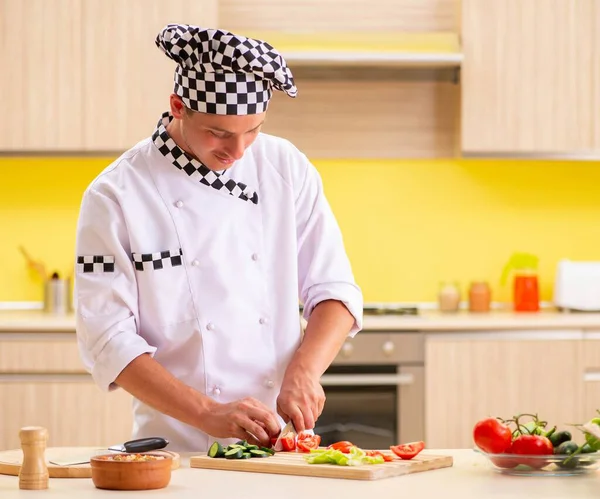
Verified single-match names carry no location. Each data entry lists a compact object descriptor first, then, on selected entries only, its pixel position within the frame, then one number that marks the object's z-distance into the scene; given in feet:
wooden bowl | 9.60
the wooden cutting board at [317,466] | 9.88
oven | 16.87
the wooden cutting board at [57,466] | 10.05
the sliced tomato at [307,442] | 10.48
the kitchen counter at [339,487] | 9.50
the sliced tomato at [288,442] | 10.52
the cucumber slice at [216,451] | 10.31
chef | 10.91
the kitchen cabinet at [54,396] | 16.82
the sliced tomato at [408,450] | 10.24
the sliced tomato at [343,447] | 10.30
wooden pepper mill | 9.71
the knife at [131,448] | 10.19
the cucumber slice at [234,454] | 10.22
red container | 18.88
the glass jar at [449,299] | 18.74
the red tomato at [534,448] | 9.99
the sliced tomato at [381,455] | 10.22
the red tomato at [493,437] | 10.02
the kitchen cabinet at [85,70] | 17.82
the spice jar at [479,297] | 18.81
